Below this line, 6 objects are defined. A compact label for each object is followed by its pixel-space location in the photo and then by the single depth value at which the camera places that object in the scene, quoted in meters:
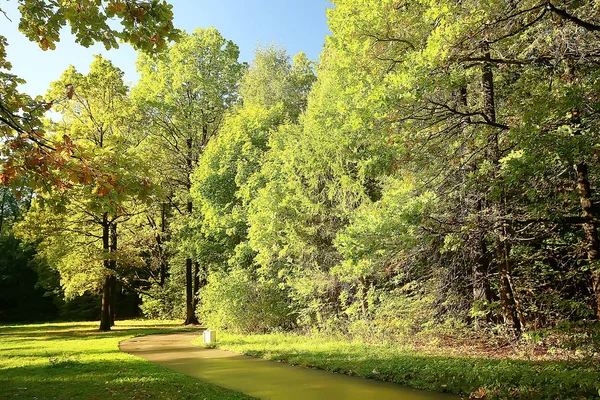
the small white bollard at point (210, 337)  14.20
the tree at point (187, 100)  23.46
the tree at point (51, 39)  4.09
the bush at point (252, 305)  16.25
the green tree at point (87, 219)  17.91
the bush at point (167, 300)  27.86
